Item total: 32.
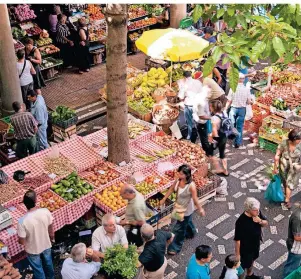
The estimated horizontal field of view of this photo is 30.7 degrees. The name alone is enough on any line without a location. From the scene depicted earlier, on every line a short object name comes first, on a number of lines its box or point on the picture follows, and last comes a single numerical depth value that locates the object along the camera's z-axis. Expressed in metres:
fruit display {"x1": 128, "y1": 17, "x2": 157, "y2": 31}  16.41
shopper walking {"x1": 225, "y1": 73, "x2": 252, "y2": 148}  11.23
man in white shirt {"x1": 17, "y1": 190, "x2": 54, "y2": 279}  7.40
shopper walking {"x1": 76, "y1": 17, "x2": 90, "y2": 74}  14.67
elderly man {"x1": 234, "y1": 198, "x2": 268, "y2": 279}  7.34
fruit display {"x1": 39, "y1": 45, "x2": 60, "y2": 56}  14.62
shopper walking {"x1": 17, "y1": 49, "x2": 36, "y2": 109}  12.16
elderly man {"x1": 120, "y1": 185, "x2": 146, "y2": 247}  7.91
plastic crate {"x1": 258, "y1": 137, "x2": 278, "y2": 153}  11.66
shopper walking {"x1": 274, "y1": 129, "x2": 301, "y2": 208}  9.21
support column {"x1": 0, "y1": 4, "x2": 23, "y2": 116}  11.54
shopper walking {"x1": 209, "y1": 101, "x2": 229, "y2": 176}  10.17
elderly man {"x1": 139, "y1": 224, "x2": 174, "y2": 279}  7.04
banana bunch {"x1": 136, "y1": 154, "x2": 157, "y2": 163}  10.02
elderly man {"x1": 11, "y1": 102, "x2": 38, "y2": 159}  9.98
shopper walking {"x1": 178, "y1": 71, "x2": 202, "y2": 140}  11.44
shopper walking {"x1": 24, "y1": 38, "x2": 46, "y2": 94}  12.95
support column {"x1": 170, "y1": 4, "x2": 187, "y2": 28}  16.00
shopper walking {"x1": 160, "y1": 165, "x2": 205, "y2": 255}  8.16
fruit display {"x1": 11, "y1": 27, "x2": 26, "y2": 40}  14.13
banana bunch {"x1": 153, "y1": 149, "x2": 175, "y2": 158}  10.12
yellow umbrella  12.16
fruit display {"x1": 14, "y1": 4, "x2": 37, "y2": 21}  14.61
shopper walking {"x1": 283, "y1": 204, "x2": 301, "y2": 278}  7.56
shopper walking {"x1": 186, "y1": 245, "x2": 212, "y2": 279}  6.74
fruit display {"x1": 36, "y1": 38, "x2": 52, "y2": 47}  14.69
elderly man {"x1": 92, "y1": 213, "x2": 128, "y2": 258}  7.46
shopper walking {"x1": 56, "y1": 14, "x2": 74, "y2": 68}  14.88
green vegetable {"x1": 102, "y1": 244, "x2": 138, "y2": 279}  7.16
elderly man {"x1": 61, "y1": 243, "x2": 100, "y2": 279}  6.81
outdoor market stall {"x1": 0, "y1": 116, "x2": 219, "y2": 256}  8.80
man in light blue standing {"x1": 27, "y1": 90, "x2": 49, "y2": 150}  10.45
